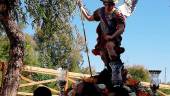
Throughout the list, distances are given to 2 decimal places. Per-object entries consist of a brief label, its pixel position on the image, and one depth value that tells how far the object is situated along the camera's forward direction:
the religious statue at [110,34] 5.37
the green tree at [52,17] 9.88
